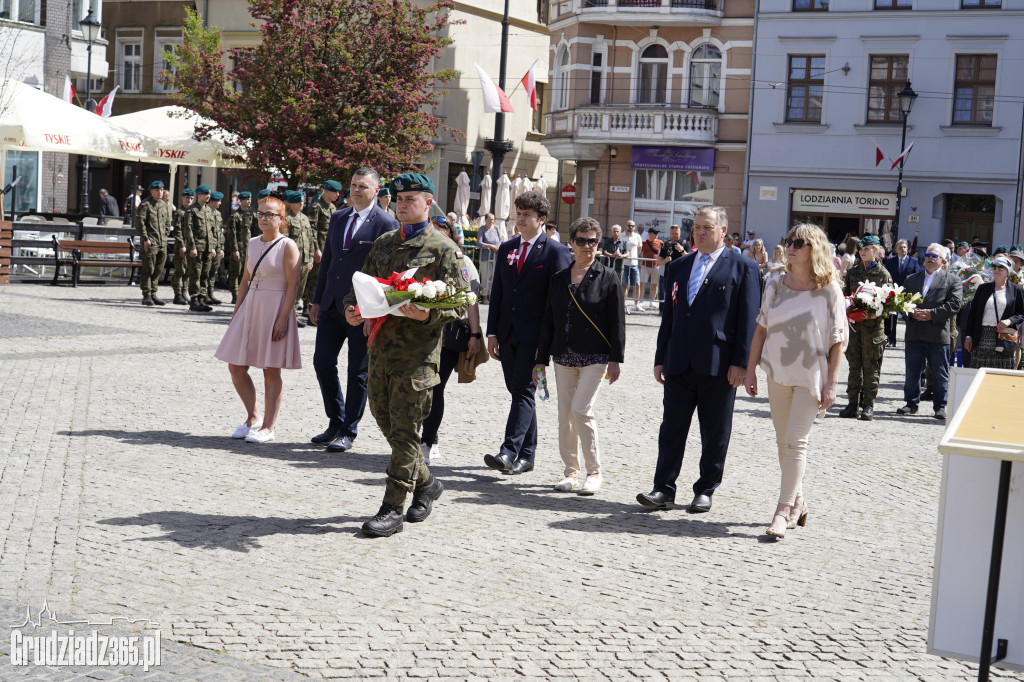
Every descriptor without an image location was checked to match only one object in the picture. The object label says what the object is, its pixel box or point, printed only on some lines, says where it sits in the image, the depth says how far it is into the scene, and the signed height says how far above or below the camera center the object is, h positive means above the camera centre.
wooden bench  24.06 -0.65
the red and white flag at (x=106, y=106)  34.00 +3.32
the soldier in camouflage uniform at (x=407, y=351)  6.78 -0.63
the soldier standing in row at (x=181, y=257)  20.86 -0.52
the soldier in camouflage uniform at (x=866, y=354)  13.59 -1.01
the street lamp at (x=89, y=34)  31.78 +4.99
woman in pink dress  9.34 -0.67
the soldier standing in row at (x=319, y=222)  18.82 +0.20
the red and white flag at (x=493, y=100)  32.12 +3.81
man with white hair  14.07 -0.71
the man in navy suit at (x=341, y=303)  9.10 -0.52
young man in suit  8.85 -0.45
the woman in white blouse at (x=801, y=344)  7.41 -0.51
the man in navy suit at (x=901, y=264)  20.72 +0.04
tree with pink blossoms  21.38 +2.56
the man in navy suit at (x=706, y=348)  7.87 -0.59
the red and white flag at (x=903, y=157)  34.61 +3.13
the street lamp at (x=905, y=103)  33.25 +4.47
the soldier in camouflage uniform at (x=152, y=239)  20.83 -0.23
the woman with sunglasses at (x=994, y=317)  13.54 -0.50
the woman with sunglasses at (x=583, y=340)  8.38 -0.63
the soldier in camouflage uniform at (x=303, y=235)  15.70 -0.02
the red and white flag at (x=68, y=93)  32.97 +3.47
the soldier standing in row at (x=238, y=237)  21.44 -0.13
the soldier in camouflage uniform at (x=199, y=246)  20.91 -0.30
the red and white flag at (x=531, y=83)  36.81 +4.93
